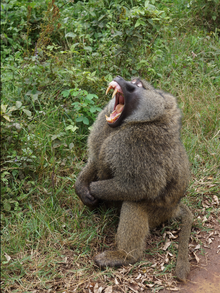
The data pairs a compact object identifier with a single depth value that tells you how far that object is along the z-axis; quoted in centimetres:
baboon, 276
